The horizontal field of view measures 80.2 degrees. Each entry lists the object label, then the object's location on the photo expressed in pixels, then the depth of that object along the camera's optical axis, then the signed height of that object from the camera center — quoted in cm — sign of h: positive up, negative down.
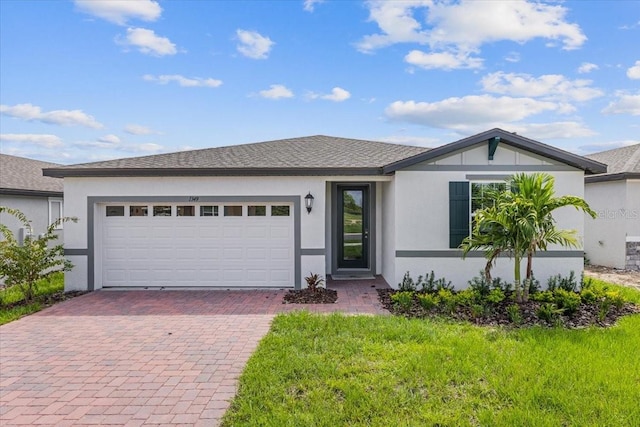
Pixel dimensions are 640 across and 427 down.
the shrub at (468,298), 704 -162
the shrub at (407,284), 867 -164
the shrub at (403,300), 704 -165
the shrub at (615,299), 704 -163
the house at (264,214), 868 -3
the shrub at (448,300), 687 -162
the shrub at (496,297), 710 -161
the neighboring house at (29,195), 1138 +60
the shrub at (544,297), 722 -164
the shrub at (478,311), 659 -174
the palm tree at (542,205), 712 +12
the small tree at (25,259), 792 -96
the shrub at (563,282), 865 -162
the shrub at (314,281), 866 -159
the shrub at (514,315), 632 -175
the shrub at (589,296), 745 -168
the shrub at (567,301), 671 -162
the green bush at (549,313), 635 -172
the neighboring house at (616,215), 1175 -12
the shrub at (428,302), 697 -165
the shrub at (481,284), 800 -161
